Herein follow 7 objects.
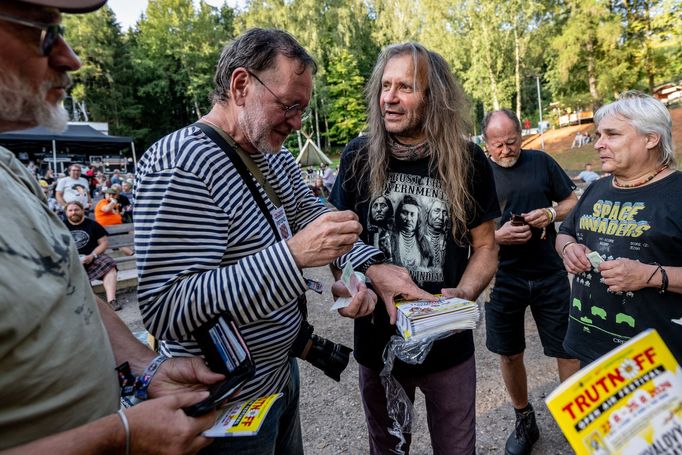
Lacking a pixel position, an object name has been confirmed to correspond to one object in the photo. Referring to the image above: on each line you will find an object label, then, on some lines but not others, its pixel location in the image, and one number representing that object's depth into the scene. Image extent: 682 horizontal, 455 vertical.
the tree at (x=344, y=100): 38.00
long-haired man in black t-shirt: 1.98
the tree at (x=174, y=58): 37.62
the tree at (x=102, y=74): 36.75
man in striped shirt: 1.27
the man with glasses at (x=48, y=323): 0.85
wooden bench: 7.51
